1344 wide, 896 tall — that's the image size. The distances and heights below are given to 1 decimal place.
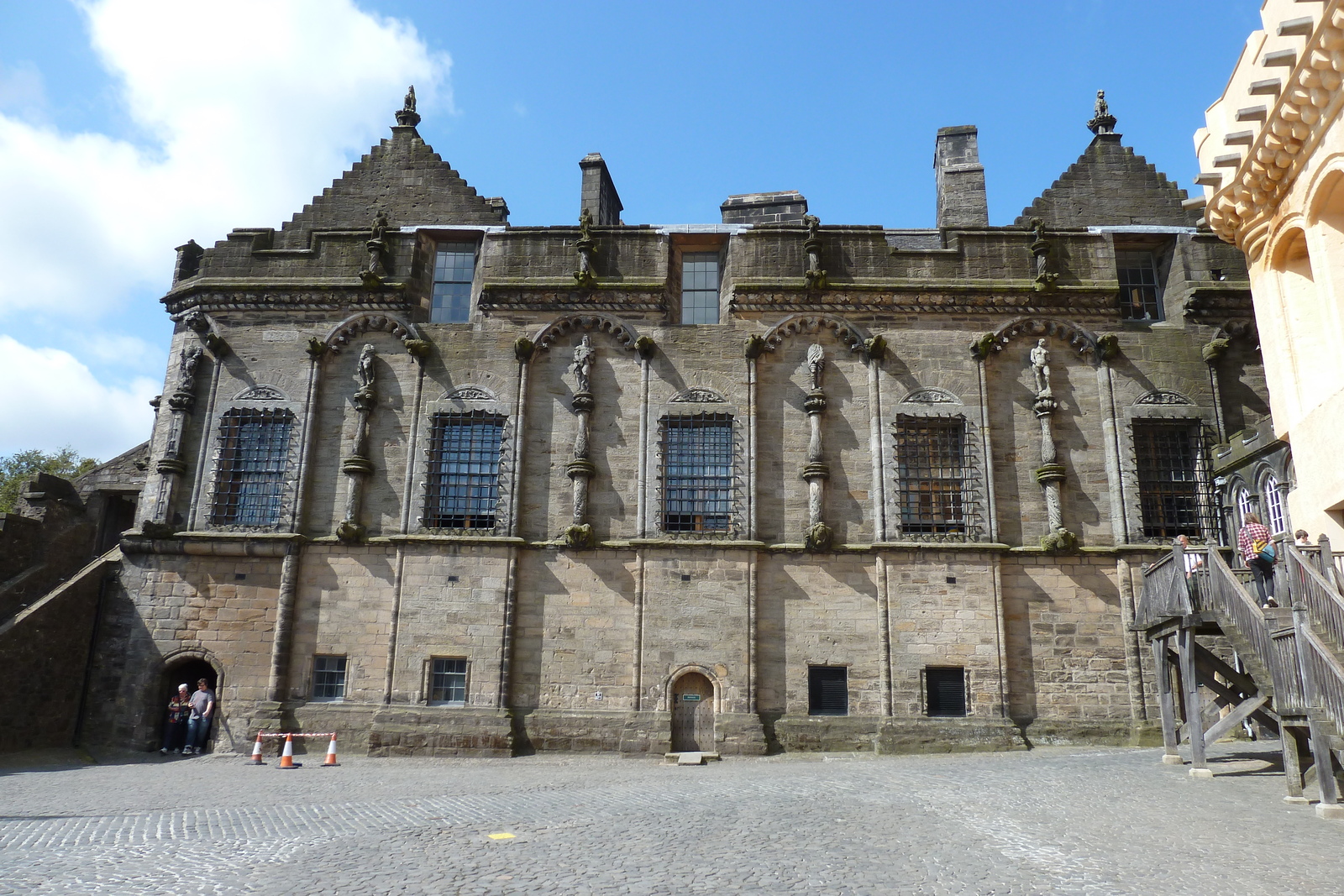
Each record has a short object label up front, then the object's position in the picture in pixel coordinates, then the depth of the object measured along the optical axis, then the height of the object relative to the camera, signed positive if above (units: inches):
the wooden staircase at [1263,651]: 377.1 +13.1
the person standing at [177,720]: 695.1 -49.8
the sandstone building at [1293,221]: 498.0 +287.8
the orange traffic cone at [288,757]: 609.3 -67.5
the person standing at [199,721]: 691.4 -49.9
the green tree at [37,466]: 1621.6 +357.4
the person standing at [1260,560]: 468.4 +62.1
